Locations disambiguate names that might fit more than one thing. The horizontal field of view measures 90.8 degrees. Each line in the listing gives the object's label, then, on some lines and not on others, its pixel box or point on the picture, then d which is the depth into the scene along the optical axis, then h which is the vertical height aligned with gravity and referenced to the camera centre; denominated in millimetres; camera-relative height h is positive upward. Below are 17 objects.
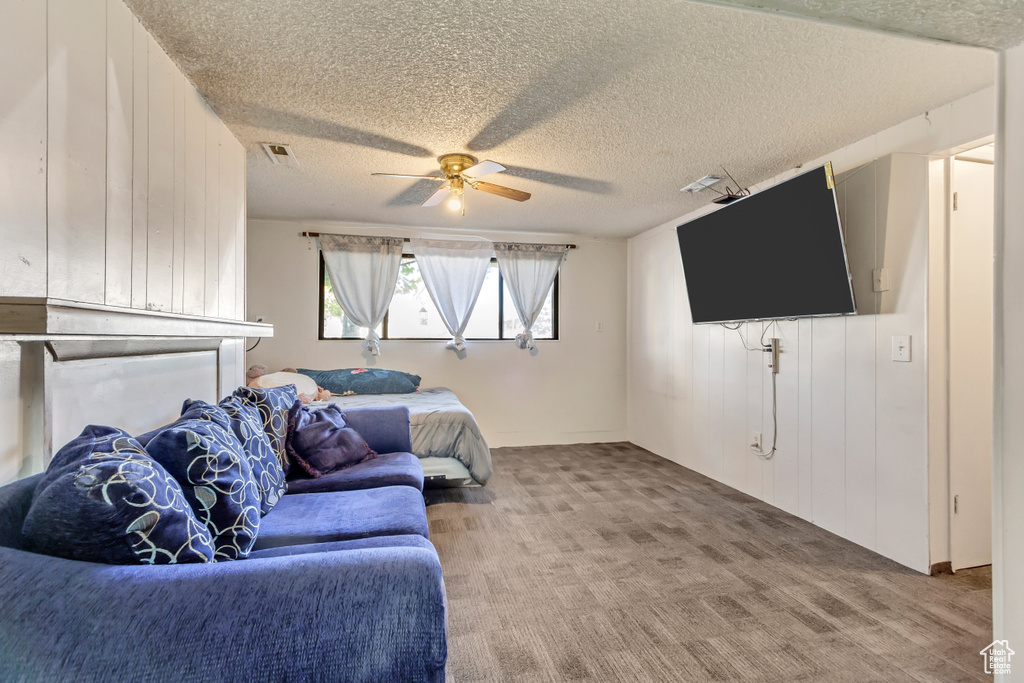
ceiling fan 3018 +997
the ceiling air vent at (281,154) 2941 +1133
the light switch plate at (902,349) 2537 -21
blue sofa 817 -482
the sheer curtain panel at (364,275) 4797 +637
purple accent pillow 2344 -489
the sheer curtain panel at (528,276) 5164 +682
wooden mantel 974 +47
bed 3504 -739
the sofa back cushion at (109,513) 935 -335
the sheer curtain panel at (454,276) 4984 +662
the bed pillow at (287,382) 3967 -328
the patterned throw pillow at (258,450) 1853 -419
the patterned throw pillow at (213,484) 1348 -395
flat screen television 2701 +556
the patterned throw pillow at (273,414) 2215 -328
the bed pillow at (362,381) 4539 -360
